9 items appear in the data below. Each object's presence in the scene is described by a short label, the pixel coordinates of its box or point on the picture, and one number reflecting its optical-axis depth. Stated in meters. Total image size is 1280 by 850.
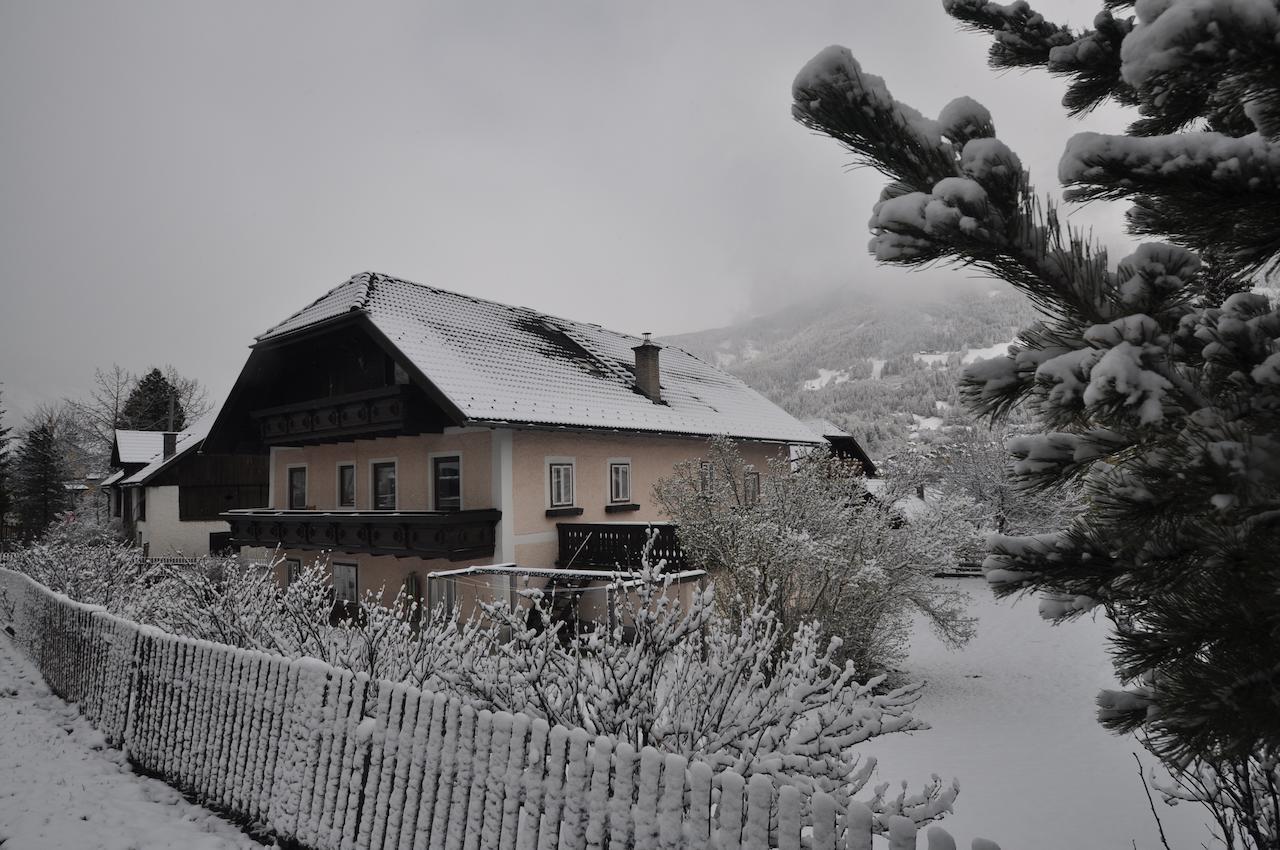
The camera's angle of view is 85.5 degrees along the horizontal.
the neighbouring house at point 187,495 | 30.86
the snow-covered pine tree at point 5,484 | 34.81
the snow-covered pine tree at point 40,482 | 39.53
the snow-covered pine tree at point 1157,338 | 1.36
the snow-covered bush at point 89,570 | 12.17
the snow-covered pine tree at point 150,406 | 47.81
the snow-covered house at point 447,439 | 14.21
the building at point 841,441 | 31.69
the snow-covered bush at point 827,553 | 10.04
